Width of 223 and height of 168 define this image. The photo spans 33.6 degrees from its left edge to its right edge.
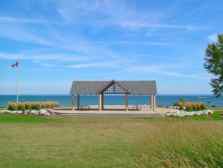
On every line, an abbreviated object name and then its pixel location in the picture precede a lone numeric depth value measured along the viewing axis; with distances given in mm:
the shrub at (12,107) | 27759
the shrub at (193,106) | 27859
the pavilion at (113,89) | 31828
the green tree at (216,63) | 17950
